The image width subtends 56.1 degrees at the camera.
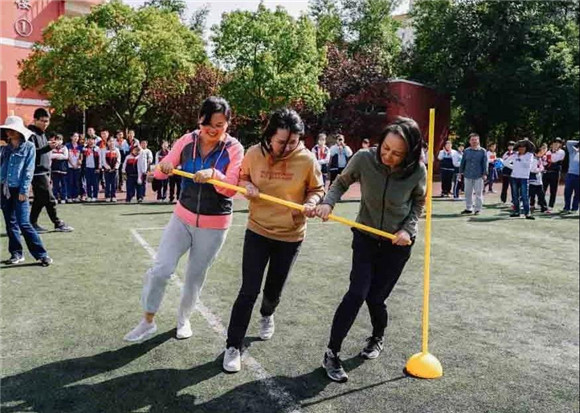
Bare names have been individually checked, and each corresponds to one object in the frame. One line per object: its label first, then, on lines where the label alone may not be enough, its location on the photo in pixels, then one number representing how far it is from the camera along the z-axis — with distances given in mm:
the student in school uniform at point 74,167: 13414
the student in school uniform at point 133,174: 13250
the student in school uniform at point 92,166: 13742
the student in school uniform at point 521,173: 11758
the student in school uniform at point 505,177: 14603
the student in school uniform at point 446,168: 16625
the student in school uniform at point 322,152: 14164
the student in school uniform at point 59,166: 12848
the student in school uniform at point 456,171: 16219
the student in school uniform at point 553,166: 14047
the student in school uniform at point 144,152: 11211
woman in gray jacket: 3131
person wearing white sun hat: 5906
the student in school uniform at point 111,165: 13641
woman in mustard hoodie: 3311
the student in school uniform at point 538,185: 13125
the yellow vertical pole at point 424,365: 3543
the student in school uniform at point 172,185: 13361
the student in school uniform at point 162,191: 13931
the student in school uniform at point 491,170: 18959
